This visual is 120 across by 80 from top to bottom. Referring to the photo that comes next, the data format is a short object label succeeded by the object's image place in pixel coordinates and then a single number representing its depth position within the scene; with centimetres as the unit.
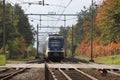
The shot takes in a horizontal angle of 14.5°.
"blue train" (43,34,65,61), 6250
